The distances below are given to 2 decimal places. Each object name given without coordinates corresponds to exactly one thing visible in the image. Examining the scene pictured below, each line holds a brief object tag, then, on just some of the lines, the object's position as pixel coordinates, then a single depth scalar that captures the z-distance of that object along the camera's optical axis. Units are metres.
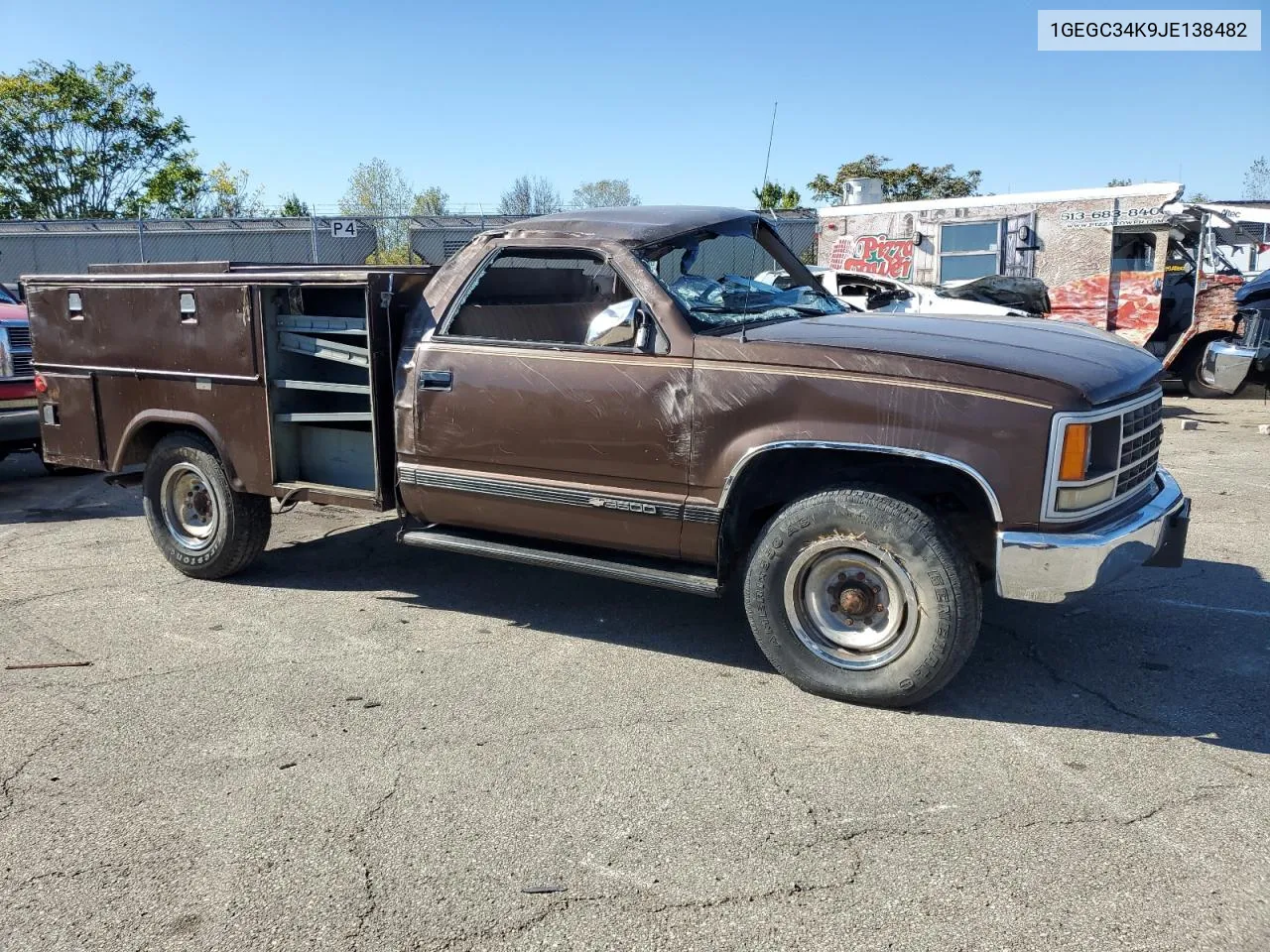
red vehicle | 8.23
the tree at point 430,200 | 41.87
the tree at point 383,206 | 20.53
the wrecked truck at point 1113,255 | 13.97
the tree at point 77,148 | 36.00
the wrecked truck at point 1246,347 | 11.08
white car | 12.30
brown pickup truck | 3.72
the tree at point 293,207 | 35.69
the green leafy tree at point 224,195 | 42.62
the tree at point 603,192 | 37.16
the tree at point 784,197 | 33.19
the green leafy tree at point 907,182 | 41.62
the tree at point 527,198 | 32.16
